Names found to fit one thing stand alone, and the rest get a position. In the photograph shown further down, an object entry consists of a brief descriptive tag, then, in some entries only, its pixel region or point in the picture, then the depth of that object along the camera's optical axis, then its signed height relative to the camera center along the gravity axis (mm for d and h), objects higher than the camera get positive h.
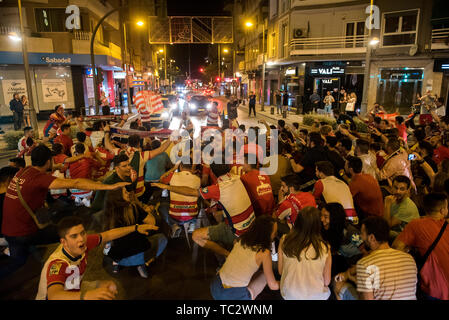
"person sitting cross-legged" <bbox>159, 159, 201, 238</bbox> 5156 -1708
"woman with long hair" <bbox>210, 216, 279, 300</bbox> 3332 -1715
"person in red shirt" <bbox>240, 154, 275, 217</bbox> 4676 -1382
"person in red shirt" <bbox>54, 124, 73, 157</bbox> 7926 -1091
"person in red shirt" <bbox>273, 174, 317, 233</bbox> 4315 -1459
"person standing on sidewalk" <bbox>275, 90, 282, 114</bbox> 27391 -591
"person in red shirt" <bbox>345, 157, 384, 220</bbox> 4789 -1493
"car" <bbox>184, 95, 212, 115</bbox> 27844 -884
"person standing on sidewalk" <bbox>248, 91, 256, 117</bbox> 25120 -598
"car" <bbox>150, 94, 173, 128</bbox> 15106 -1110
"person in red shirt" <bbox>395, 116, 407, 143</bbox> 9172 -973
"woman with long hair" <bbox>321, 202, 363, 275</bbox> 4039 -1841
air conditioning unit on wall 25906 +4649
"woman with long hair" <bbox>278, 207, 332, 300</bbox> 3266 -1673
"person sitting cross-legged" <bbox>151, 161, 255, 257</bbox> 4285 -1565
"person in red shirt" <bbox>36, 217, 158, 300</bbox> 2623 -1521
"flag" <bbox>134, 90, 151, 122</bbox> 12172 -447
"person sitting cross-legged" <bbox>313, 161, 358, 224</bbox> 4535 -1390
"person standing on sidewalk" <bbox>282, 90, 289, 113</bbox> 25844 -478
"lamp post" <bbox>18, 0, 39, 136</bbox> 13981 -16
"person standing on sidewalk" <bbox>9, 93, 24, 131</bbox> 17328 -807
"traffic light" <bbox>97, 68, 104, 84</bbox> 28320 +1601
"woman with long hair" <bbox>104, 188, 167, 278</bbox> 4125 -1659
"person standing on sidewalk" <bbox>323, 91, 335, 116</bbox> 21297 -739
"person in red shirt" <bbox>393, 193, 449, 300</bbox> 3164 -1509
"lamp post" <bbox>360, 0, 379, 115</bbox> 17616 +941
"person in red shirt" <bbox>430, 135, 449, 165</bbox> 6457 -1207
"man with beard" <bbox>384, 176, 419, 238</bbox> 4352 -1532
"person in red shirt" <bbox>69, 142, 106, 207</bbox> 6332 -1438
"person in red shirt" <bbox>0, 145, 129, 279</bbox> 4047 -1336
